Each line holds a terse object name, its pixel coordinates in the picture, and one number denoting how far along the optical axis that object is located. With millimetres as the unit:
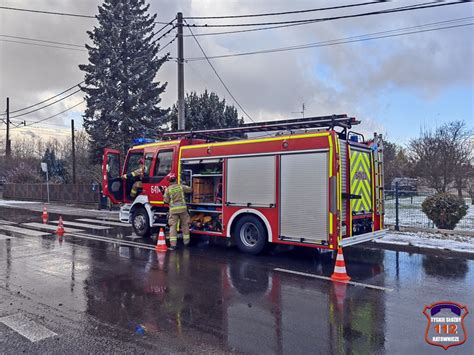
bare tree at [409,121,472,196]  16703
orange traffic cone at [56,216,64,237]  11599
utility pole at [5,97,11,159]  37750
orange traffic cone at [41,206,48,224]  14994
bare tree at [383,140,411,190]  21297
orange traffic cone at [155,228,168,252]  9117
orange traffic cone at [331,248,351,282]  6531
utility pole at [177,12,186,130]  15484
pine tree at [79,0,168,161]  21906
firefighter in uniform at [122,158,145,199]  11012
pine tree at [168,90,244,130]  24375
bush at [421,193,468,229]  10914
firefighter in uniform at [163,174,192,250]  9359
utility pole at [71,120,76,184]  27589
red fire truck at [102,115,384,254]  7461
